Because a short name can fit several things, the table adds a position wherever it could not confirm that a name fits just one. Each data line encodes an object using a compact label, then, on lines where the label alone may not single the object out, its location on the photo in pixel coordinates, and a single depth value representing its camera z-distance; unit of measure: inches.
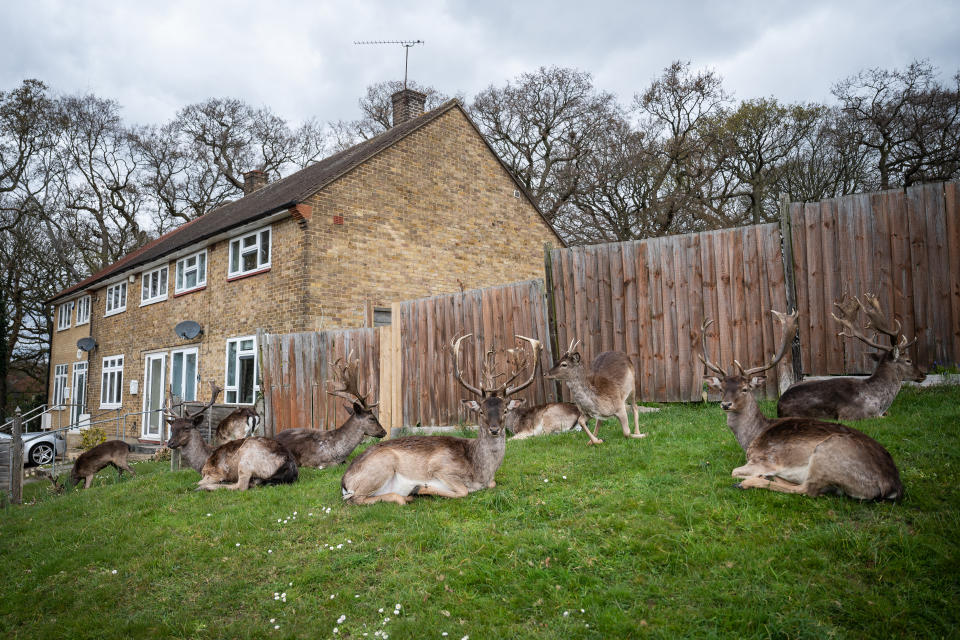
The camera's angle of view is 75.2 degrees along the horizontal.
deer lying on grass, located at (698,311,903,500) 181.8
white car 756.6
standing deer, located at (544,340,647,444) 304.5
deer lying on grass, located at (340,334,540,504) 250.2
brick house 655.8
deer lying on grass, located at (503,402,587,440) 366.3
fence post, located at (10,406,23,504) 419.2
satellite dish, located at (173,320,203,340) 756.6
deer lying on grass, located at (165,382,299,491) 326.6
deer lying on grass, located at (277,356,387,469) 375.9
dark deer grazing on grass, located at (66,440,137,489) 462.6
